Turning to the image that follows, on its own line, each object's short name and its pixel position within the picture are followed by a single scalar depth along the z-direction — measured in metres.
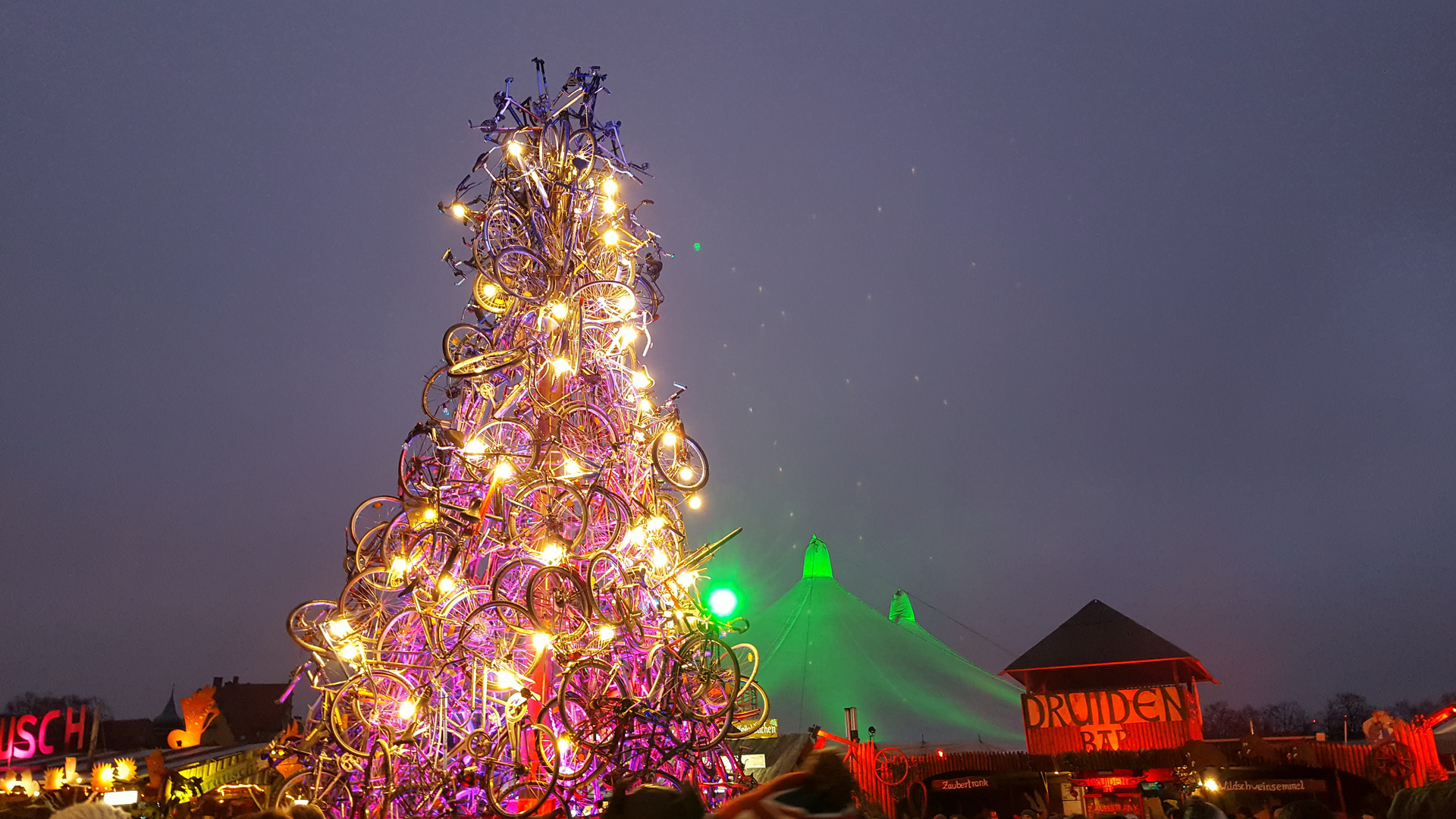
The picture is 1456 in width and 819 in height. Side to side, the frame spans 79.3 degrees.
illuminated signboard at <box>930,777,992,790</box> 13.14
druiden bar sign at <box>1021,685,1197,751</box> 13.05
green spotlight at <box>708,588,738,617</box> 8.11
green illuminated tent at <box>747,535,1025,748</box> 18.20
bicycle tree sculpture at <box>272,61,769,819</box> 6.04
